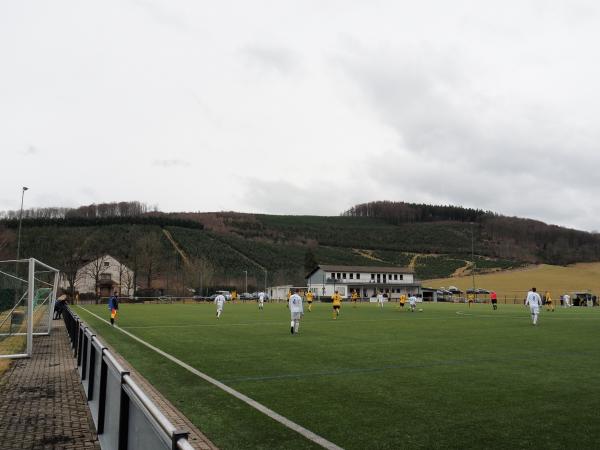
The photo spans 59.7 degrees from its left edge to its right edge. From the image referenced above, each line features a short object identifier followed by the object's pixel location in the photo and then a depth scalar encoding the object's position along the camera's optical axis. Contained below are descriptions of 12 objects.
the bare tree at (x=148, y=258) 96.00
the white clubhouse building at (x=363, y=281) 99.88
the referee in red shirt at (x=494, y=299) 46.89
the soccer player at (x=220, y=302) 30.66
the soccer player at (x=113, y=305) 24.84
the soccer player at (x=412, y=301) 41.44
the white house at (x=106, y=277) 93.31
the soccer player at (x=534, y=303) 25.15
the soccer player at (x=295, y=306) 20.11
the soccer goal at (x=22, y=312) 14.80
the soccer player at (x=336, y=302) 31.25
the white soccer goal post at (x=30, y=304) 14.55
